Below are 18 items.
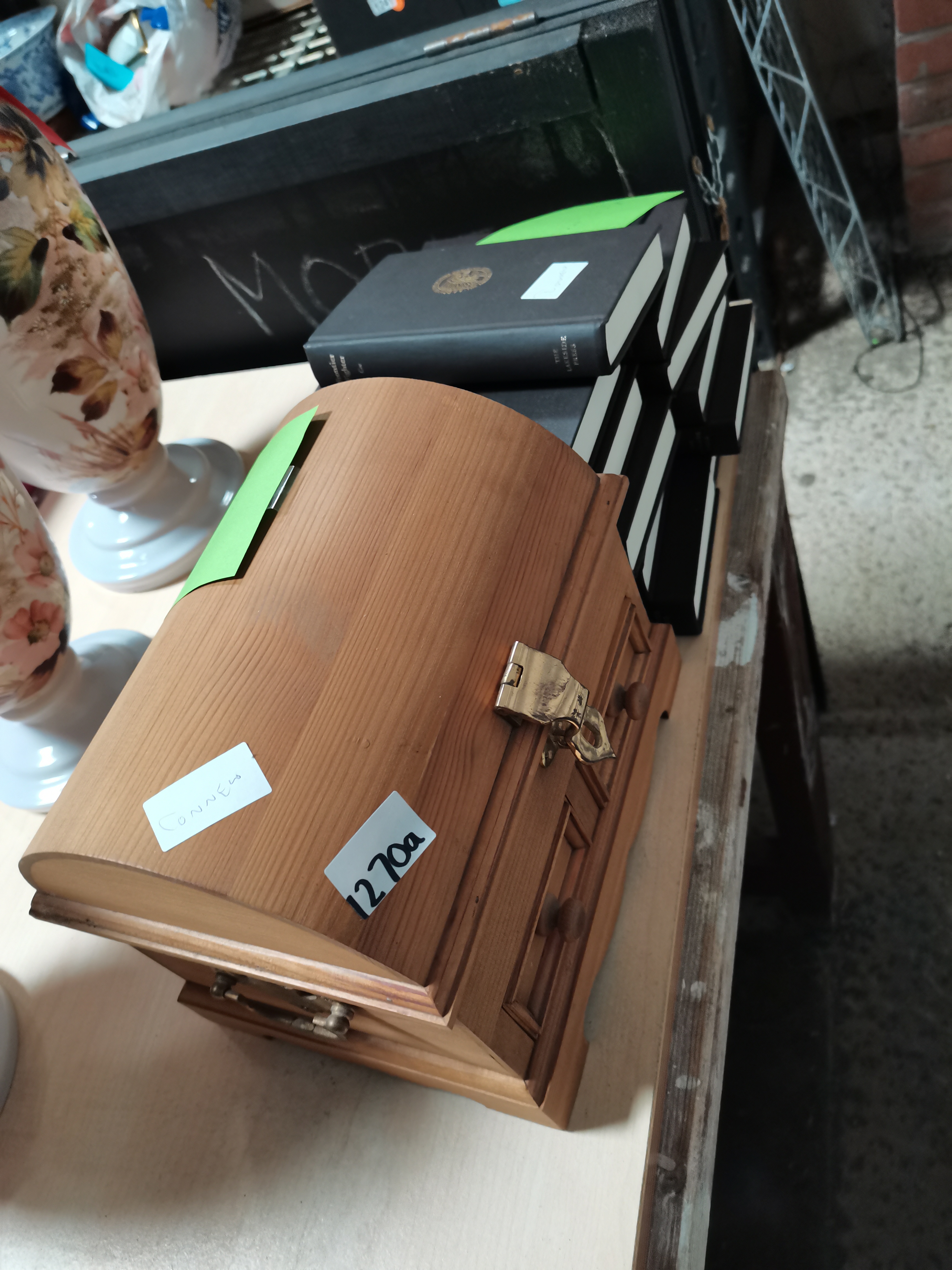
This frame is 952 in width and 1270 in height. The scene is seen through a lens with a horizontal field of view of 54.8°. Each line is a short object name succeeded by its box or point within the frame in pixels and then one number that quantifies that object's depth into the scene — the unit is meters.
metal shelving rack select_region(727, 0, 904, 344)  1.55
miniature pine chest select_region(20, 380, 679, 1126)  0.47
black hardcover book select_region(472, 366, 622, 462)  0.69
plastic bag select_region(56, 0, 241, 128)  1.24
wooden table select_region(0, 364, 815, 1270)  0.55
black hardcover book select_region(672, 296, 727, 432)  0.83
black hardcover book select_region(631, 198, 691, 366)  0.77
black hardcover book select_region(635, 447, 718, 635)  0.78
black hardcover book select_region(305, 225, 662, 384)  0.69
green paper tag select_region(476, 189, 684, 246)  0.85
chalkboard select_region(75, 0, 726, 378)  0.94
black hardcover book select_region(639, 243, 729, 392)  0.80
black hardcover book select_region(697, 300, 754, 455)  0.86
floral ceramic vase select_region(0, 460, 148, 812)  0.63
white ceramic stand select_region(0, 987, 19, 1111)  0.66
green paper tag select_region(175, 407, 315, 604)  0.59
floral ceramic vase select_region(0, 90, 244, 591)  0.63
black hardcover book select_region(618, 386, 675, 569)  0.74
